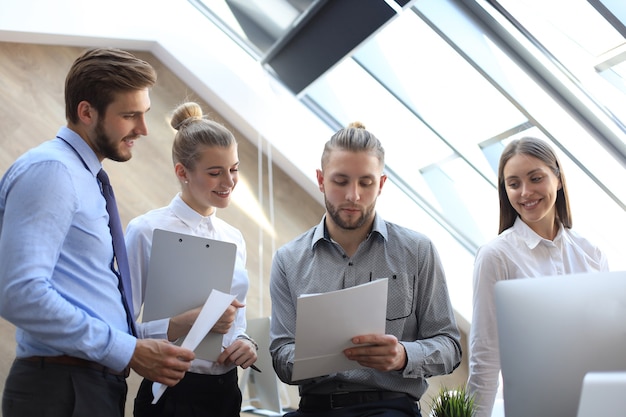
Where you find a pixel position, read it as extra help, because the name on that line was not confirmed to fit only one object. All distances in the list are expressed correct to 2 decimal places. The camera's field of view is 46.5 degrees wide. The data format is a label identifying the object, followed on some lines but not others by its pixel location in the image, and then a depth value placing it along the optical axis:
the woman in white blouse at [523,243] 2.49
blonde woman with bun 2.23
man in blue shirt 1.68
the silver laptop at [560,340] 1.48
